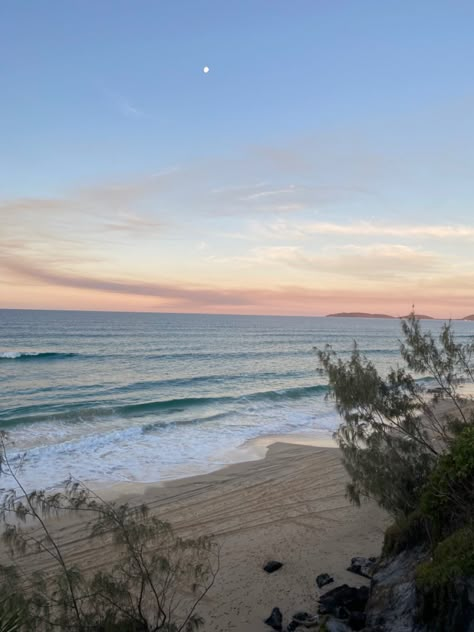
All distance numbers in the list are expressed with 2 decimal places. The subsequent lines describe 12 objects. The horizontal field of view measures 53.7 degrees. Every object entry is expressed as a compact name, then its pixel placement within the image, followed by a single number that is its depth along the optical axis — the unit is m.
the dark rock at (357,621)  6.80
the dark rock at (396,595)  5.72
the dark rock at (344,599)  7.61
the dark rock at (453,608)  4.86
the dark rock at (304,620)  7.33
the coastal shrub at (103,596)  5.67
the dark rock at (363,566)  9.02
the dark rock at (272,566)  9.61
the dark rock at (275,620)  7.52
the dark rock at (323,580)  8.79
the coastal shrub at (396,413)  9.48
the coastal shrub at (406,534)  7.40
